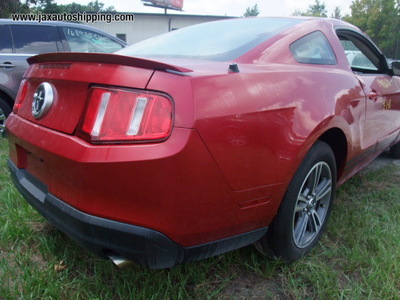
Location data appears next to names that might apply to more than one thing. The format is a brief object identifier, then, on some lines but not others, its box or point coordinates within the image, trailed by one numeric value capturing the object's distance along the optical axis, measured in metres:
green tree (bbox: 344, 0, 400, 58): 29.38
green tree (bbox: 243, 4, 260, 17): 78.92
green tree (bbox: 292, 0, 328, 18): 59.75
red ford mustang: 1.29
